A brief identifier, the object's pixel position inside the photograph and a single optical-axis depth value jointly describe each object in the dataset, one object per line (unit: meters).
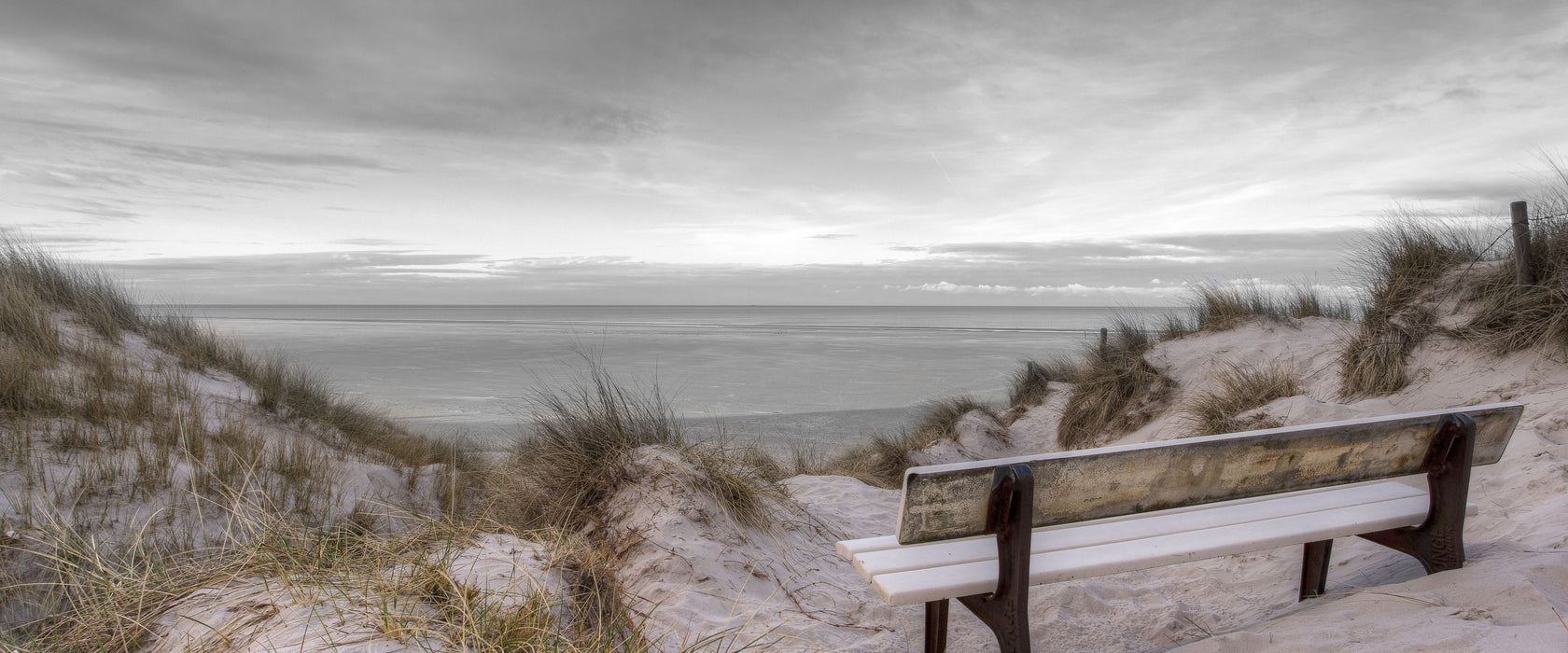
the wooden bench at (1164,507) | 2.20
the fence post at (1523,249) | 5.72
